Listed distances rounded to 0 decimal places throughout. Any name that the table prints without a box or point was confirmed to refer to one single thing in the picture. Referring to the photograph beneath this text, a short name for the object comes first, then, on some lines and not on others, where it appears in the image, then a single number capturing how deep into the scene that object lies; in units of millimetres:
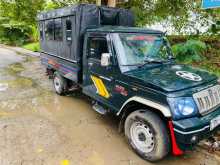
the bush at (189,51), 8172
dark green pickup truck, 3480
